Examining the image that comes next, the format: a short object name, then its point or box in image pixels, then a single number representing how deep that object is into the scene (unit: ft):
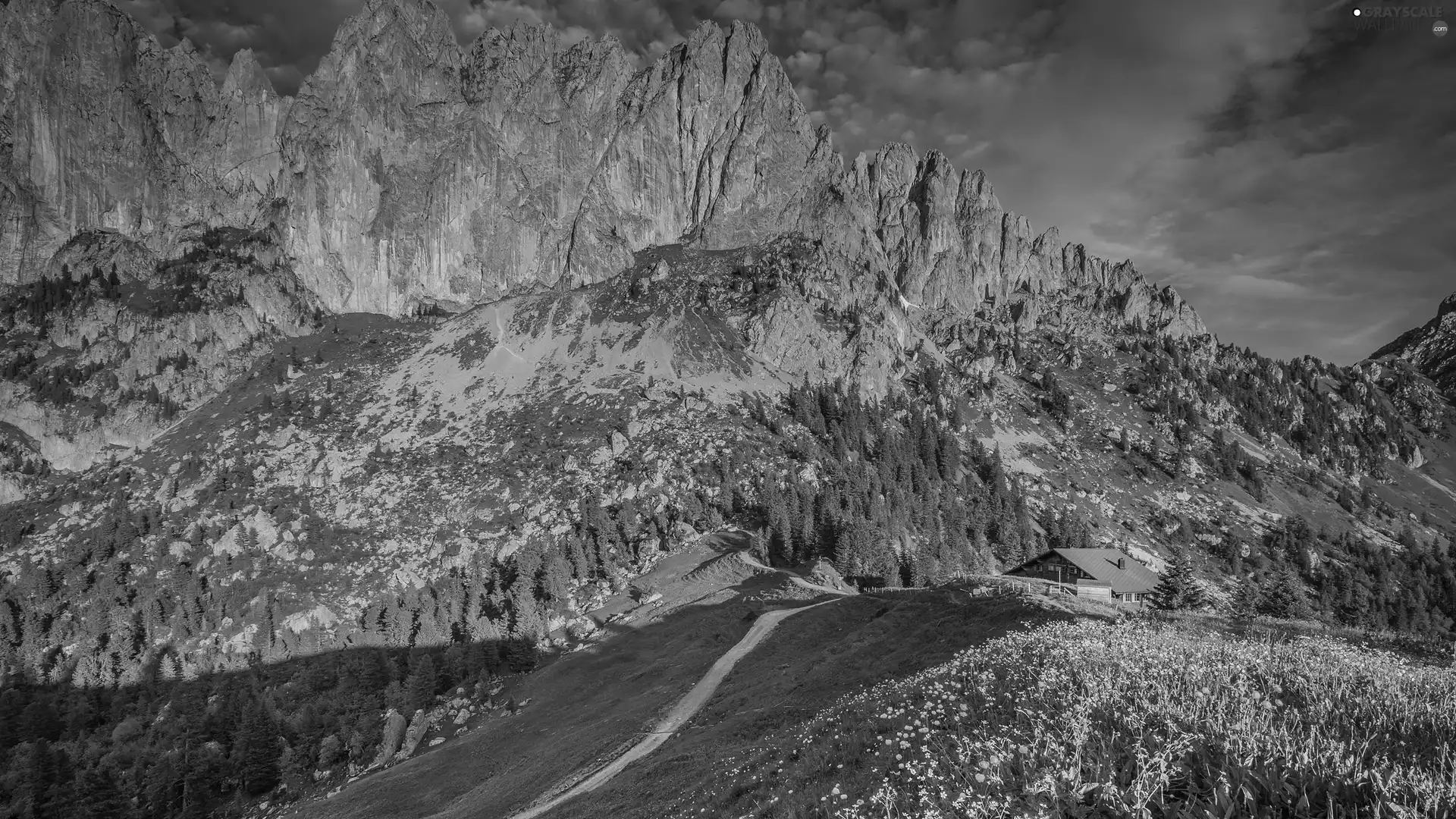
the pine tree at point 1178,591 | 234.99
